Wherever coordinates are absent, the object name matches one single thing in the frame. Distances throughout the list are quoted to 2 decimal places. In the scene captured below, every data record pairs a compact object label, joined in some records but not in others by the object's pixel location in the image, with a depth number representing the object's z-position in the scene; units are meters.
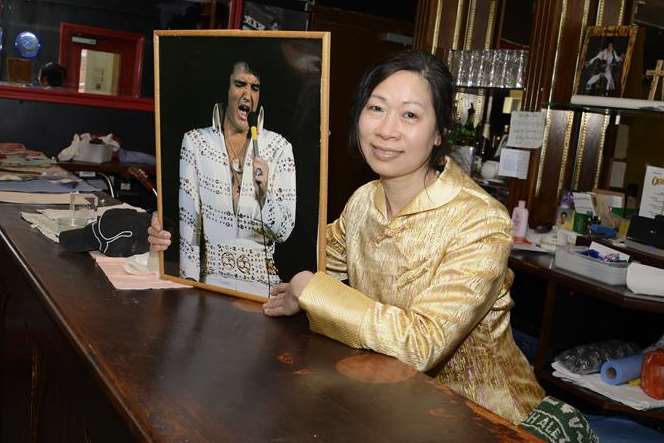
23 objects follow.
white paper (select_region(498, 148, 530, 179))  3.58
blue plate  8.98
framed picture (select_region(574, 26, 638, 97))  3.20
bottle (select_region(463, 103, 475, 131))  4.07
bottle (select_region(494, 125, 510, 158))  3.84
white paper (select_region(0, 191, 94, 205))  2.83
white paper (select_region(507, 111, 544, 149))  3.49
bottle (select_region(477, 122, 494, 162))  4.00
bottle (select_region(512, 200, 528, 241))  3.44
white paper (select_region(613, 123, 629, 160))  3.48
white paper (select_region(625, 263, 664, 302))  2.55
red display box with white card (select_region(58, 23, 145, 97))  9.32
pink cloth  1.78
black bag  2.04
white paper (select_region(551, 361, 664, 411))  2.49
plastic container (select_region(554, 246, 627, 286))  2.66
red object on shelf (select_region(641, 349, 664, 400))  2.54
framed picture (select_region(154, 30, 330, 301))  1.60
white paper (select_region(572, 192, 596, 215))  3.41
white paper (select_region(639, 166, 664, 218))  3.14
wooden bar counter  1.09
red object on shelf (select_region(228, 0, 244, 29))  6.36
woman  1.52
